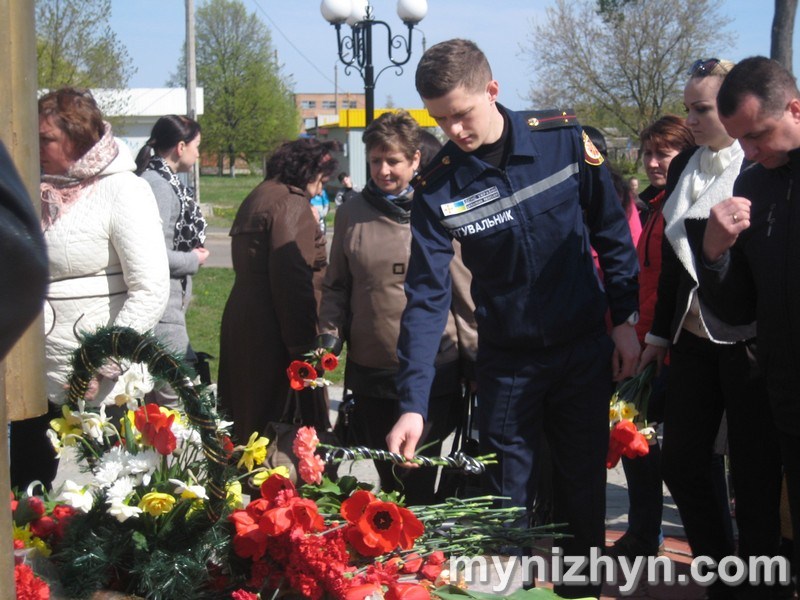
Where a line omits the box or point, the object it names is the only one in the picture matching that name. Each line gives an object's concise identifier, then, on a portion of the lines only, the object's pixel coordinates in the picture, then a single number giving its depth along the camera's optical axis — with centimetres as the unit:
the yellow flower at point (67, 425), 267
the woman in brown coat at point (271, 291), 473
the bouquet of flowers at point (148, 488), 228
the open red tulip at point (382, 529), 225
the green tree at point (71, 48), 1546
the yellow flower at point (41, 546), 239
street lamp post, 991
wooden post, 165
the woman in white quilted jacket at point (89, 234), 362
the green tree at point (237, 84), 6025
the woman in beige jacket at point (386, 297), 419
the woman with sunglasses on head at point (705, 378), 354
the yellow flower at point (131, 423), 257
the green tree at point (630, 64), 2750
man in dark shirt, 297
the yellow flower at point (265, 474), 257
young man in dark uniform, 308
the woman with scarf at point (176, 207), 473
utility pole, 2412
